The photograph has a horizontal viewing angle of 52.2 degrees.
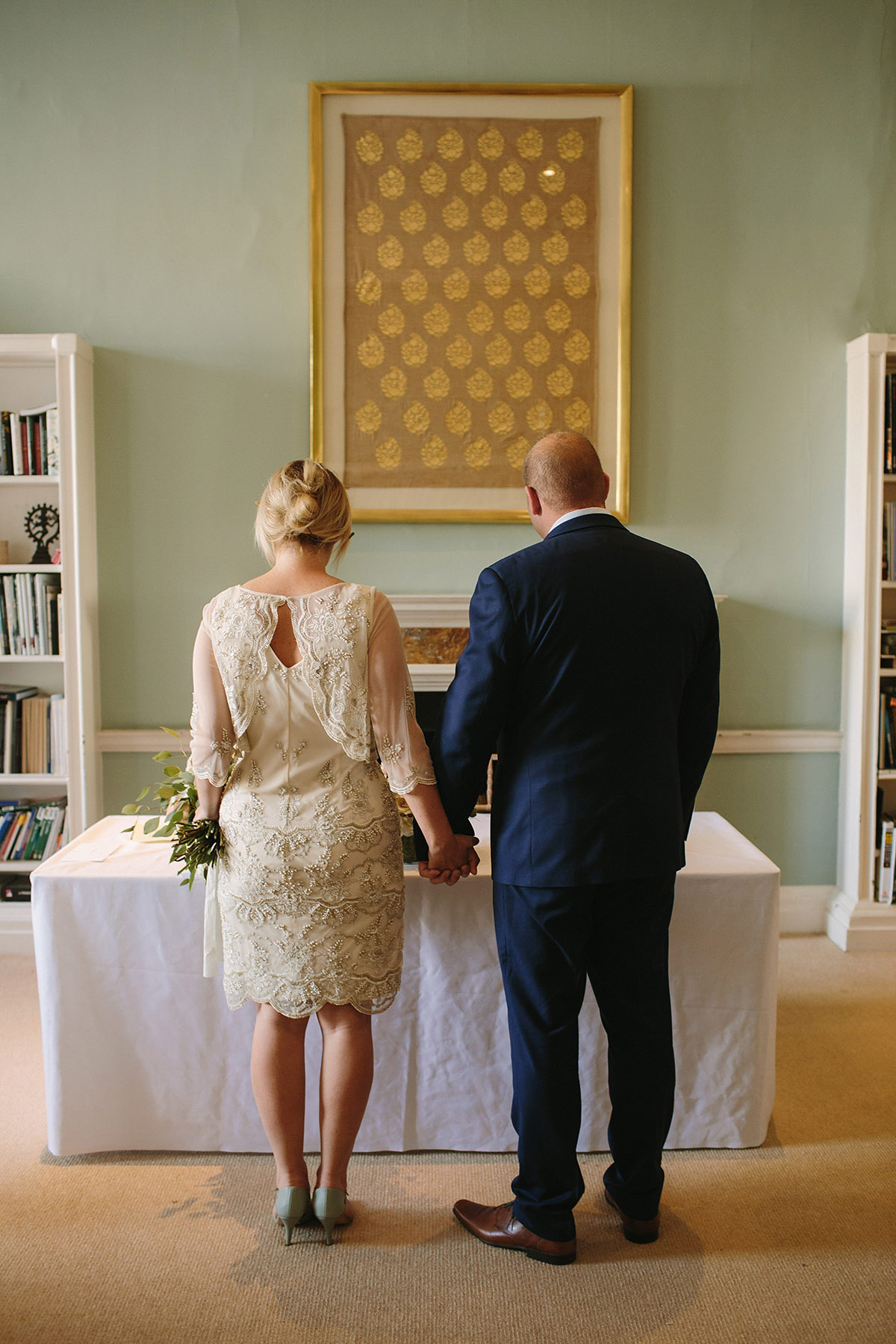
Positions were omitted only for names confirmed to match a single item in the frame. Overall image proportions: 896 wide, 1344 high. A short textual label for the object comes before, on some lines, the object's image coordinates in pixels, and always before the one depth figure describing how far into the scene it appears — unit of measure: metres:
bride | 1.88
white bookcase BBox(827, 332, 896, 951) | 3.68
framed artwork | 3.72
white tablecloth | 2.27
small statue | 3.85
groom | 1.77
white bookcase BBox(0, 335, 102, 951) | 3.61
